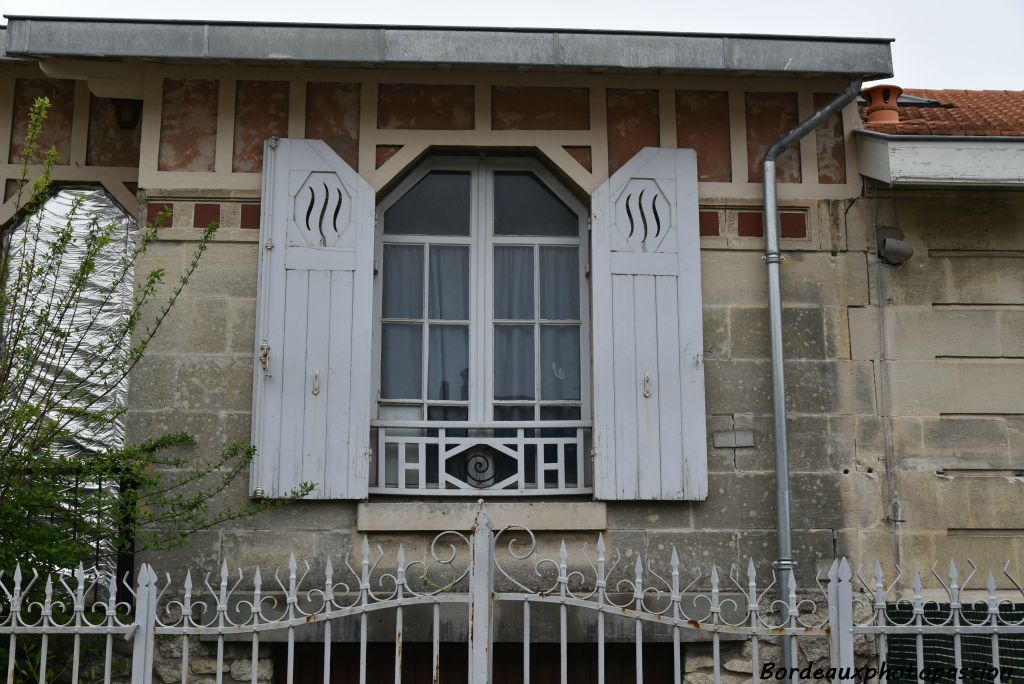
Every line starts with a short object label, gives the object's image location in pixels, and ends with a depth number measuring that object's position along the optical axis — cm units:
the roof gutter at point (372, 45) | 600
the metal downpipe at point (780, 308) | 603
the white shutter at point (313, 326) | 601
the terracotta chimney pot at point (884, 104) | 675
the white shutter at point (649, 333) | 609
